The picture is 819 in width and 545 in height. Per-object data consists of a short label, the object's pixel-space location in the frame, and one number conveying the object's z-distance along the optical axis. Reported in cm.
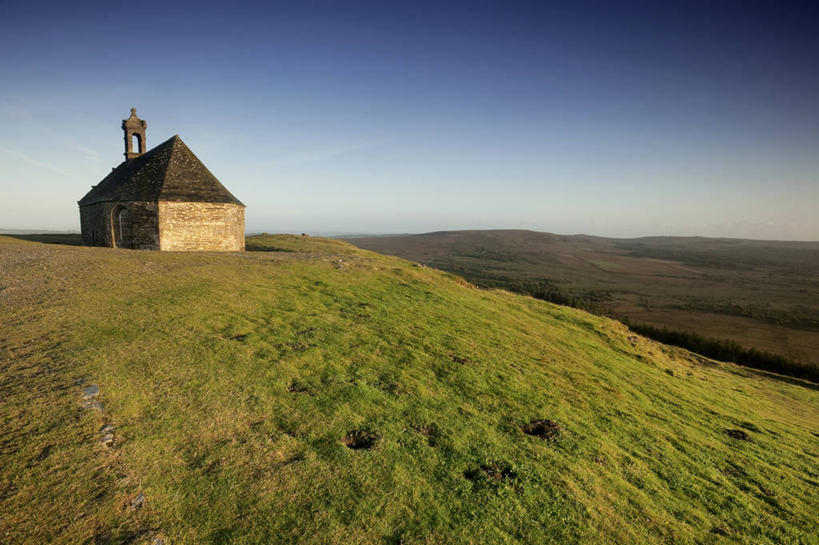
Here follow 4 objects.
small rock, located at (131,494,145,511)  489
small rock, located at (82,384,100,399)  714
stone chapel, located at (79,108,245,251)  2728
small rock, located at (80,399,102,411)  677
